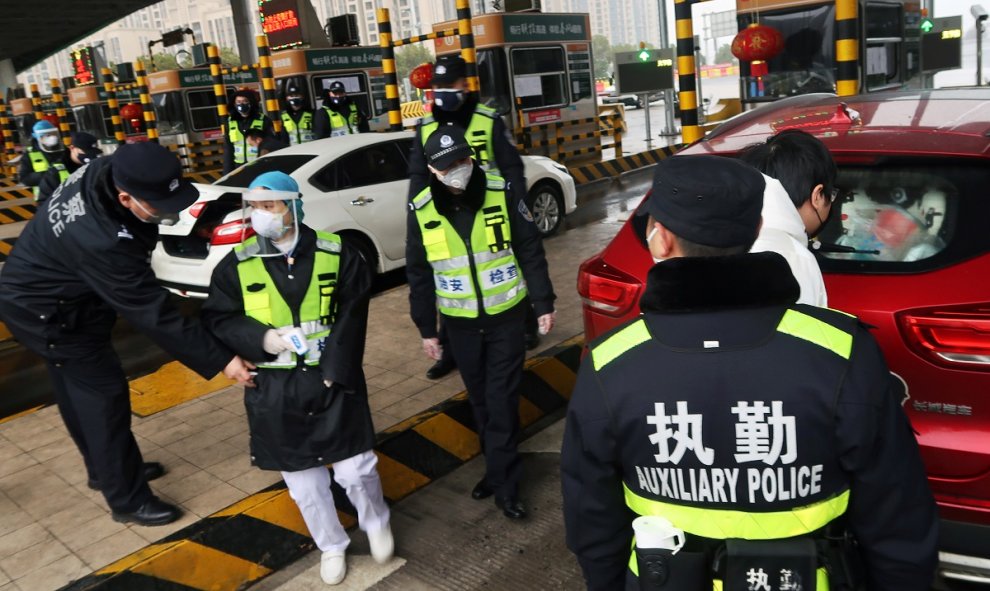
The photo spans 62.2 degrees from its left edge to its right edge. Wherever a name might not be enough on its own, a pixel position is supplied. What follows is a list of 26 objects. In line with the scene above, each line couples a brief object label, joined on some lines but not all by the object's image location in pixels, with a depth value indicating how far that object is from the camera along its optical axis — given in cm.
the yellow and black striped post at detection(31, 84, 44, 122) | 2044
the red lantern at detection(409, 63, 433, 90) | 1307
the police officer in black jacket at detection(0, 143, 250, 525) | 309
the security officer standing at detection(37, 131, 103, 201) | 724
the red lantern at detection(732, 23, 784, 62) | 981
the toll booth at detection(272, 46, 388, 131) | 1612
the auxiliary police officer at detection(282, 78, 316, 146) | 1148
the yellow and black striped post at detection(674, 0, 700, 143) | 630
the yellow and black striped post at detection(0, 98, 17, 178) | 1981
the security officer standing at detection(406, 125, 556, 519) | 338
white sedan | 665
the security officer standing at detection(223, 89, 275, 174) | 1029
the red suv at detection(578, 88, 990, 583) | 227
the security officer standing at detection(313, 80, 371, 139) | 1096
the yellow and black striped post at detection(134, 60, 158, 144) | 1478
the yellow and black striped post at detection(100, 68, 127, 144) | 1544
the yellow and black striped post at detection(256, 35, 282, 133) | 1195
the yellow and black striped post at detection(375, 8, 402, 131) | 980
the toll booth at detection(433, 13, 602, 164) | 1368
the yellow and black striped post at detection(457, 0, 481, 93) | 959
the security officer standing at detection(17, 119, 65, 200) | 743
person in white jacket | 210
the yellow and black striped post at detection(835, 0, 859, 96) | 567
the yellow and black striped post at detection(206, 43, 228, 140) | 1303
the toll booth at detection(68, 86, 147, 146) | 2288
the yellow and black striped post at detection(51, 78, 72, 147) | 1631
